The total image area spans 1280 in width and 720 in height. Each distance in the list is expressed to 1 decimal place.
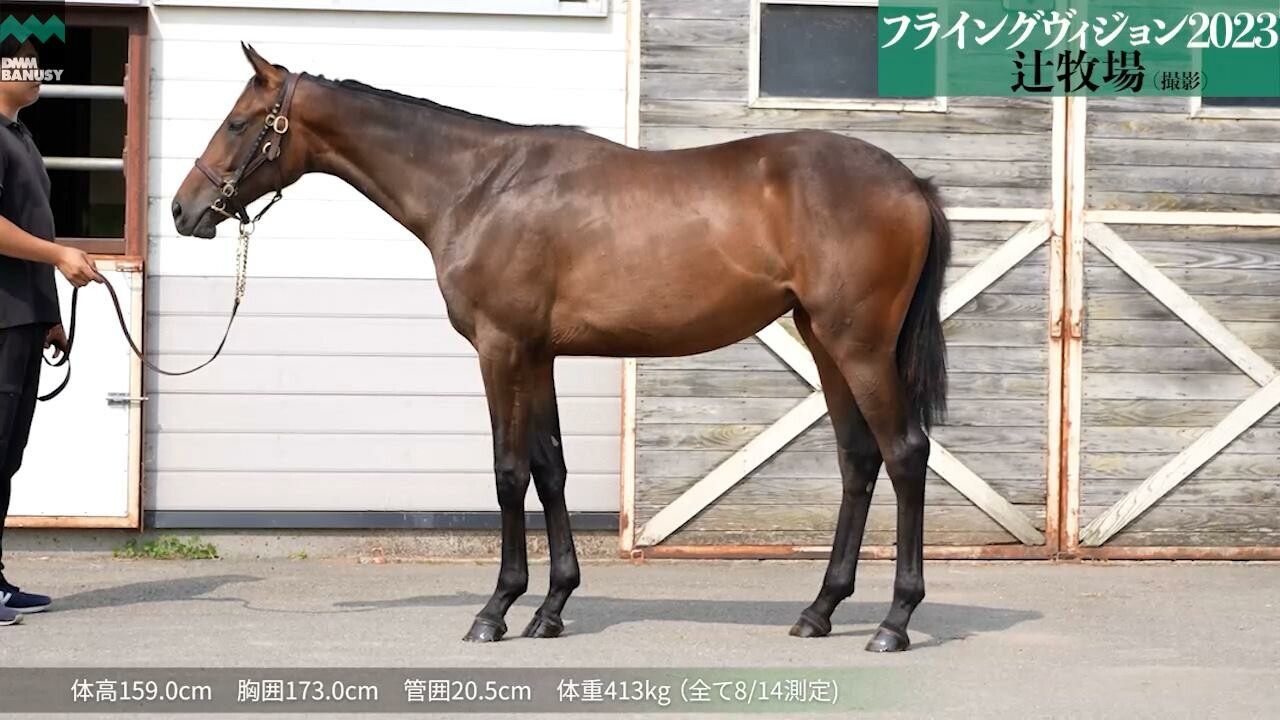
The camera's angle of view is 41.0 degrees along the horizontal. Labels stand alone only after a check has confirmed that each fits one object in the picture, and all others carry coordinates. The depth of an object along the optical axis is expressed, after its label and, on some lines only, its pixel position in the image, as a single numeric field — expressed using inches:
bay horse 234.8
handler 238.4
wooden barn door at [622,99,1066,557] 318.7
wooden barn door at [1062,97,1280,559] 322.0
